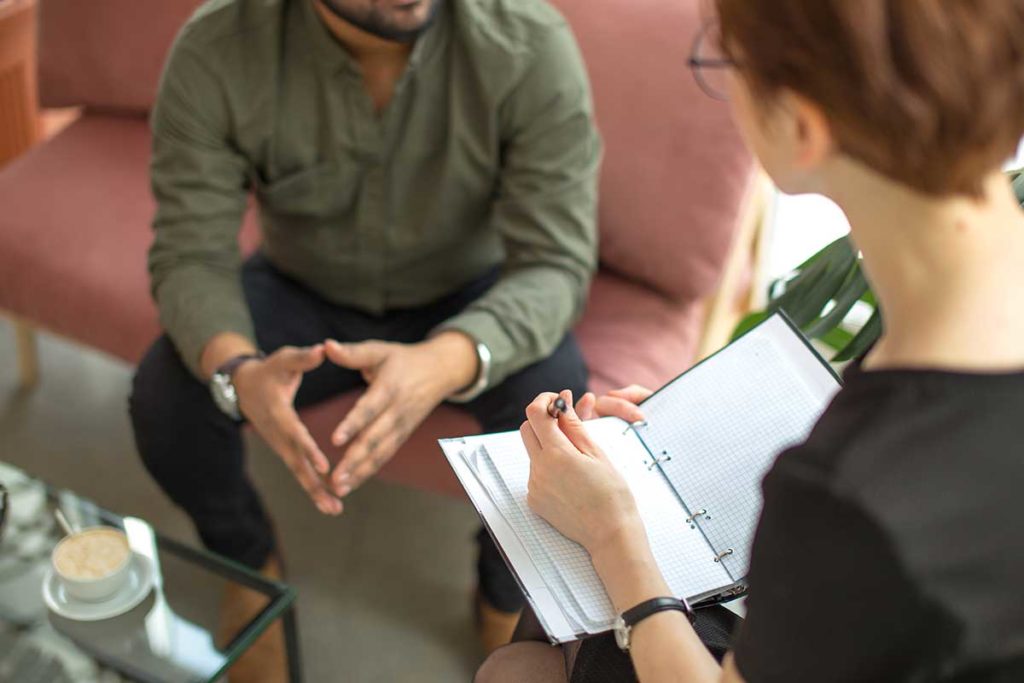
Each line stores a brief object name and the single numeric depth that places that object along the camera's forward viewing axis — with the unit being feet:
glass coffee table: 3.94
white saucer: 3.93
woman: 1.92
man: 4.18
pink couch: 5.08
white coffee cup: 3.81
